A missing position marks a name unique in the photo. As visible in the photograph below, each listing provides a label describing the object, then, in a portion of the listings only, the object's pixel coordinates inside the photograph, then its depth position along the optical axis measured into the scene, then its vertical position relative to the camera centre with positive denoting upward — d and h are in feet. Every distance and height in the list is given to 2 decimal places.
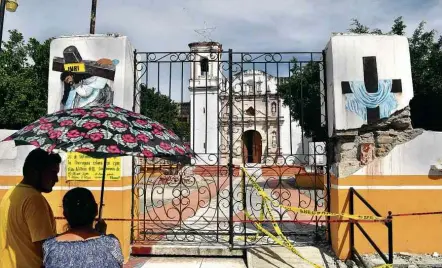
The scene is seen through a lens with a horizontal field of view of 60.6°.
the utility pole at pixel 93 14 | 43.82 +17.67
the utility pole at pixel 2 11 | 22.63 +9.23
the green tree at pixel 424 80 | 44.29 +9.99
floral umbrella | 7.93 +0.68
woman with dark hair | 6.79 -1.43
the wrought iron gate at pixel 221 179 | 19.45 -1.21
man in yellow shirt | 8.02 -1.20
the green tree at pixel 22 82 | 51.70 +11.69
